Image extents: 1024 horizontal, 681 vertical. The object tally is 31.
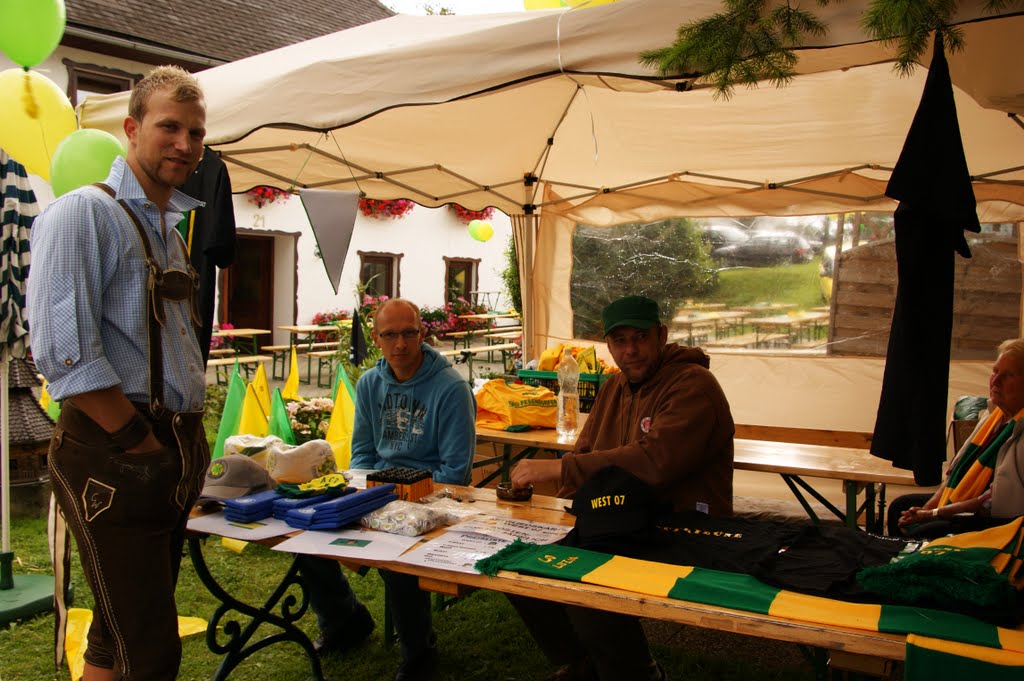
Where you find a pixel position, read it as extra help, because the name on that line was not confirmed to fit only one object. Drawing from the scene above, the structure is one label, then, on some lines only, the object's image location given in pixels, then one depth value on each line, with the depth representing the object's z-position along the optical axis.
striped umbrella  4.05
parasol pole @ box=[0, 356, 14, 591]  3.91
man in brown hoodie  2.90
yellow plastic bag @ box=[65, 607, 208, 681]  3.37
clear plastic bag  2.58
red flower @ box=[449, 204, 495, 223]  17.97
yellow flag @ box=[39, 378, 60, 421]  4.81
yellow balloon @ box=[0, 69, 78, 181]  3.86
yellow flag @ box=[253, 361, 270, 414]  5.43
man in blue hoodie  3.42
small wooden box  2.92
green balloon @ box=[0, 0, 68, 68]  3.59
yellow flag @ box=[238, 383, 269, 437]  5.18
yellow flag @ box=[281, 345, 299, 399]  6.23
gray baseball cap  2.83
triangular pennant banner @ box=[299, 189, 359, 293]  4.63
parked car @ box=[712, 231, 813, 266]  6.49
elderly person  3.20
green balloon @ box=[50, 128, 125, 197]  3.49
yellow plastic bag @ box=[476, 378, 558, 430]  4.84
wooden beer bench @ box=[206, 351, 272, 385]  10.77
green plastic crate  4.98
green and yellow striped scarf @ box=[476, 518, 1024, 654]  1.78
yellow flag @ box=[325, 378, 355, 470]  5.09
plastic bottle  4.75
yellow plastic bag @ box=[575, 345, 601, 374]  5.11
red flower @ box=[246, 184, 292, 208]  14.15
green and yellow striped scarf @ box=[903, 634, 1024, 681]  1.65
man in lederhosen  1.82
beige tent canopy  2.68
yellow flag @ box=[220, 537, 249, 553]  4.61
